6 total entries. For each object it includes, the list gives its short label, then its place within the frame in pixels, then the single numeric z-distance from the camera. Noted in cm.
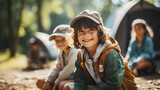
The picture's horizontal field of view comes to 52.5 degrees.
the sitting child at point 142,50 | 397
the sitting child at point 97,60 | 171
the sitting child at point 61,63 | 249
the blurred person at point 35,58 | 684
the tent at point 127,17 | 565
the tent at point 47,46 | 882
